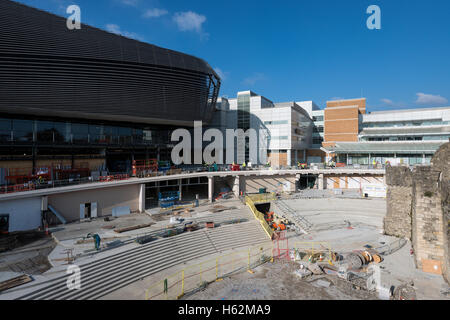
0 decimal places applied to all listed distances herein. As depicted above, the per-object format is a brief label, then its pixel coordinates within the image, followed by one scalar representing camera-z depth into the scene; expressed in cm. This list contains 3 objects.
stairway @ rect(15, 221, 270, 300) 1151
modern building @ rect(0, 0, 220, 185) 2162
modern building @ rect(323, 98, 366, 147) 4488
